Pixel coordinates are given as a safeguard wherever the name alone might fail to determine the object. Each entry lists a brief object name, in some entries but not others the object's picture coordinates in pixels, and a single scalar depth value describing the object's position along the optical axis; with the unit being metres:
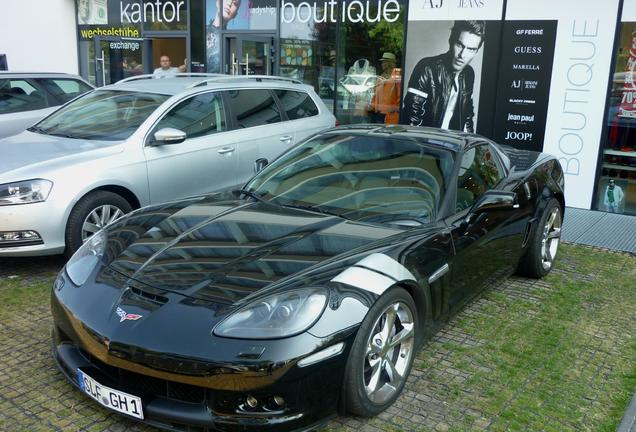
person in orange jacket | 10.35
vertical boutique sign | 8.34
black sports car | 2.87
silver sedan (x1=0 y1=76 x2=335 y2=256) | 5.25
